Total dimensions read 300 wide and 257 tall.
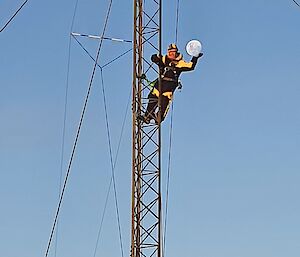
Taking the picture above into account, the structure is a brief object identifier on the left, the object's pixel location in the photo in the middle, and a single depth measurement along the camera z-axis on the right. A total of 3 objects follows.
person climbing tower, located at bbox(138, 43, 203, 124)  25.52
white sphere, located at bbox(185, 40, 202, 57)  24.62
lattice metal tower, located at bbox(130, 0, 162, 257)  26.62
